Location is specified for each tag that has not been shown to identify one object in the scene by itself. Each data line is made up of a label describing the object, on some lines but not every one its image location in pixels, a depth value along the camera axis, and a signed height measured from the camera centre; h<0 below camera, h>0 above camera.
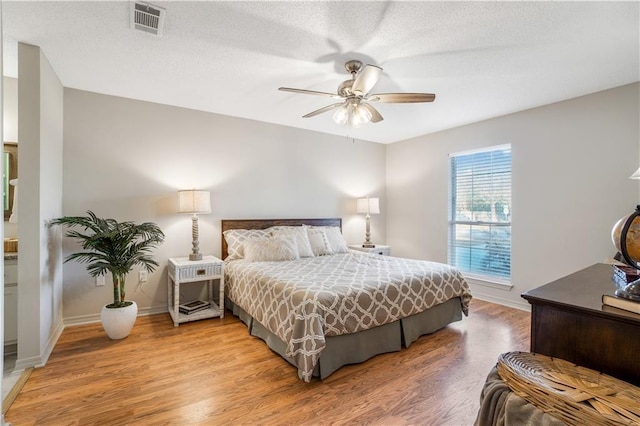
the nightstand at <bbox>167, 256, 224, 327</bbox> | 3.17 -0.71
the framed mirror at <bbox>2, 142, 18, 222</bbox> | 2.81 +0.38
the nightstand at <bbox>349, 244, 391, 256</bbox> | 4.66 -0.57
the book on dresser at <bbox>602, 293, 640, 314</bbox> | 1.06 -0.33
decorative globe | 1.08 -0.09
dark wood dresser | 1.06 -0.45
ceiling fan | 2.24 +0.96
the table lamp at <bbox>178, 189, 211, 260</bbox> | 3.34 +0.10
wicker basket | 0.87 -0.57
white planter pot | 2.74 -1.00
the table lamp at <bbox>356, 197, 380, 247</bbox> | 4.93 +0.09
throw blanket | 0.92 -0.64
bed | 2.19 -0.73
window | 4.00 +0.00
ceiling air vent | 1.89 +1.28
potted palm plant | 2.72 -0.41
